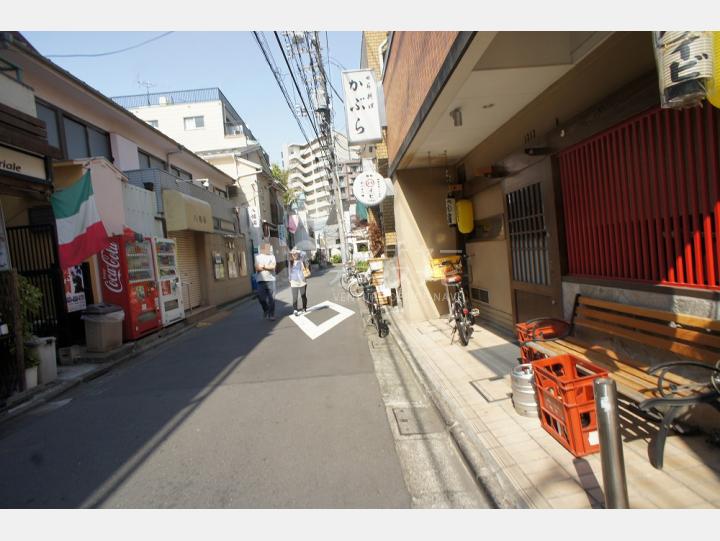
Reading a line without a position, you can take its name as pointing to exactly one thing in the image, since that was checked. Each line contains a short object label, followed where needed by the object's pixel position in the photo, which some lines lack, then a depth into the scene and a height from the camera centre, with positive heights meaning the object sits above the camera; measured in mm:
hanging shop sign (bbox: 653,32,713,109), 2283 +873
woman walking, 11691 -308
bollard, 2135 -1121
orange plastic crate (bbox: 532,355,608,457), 3127 -1346
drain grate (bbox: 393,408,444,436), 4121 -1782
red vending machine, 9172 -57
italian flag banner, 7528 +1145
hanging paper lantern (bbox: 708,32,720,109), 2291 +791
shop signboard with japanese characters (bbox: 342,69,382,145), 9688 +3573
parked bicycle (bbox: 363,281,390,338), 8562 -1203
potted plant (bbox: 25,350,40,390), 6199 -1209
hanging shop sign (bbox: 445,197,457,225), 8867 +803
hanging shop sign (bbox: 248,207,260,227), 25081 +3068
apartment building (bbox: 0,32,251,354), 8281 +2353
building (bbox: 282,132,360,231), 101688 +21833
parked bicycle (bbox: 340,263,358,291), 17422 -769
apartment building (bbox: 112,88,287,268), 24922 +9375
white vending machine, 10758 -142
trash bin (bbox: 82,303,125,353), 8172 -885
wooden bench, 2814 -1121
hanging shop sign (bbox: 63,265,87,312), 8633 -60
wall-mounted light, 5589 +1818
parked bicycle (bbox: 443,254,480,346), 6652 -1153
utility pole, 13320 +5418
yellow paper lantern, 8648 +643
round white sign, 10180 +1681
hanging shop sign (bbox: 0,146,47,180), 6195 +2008
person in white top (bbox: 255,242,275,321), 11398 -323
